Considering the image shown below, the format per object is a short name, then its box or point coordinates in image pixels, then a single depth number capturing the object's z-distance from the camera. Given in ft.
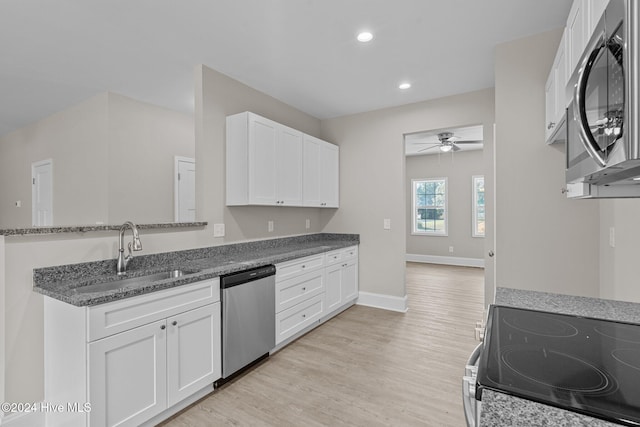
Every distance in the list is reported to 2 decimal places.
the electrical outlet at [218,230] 9.88
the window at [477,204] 23.59
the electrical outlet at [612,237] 6.37
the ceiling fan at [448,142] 17.62
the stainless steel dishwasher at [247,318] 7.55
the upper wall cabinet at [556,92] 5.88
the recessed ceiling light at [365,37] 8.04
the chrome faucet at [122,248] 6.78
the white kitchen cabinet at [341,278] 12.03
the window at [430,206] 25.23
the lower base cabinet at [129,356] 5.24
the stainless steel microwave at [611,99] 2.07
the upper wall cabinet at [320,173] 12.83
